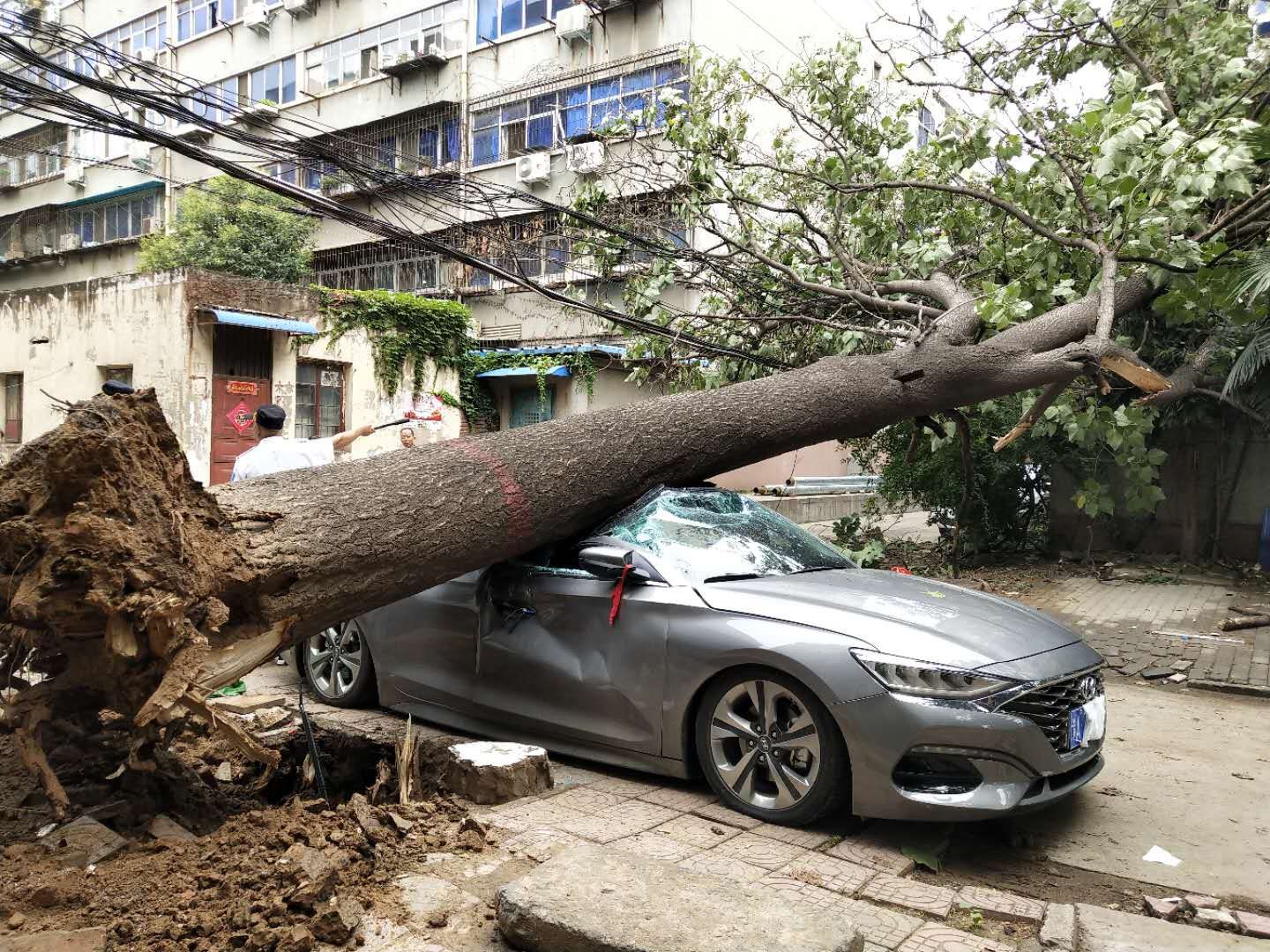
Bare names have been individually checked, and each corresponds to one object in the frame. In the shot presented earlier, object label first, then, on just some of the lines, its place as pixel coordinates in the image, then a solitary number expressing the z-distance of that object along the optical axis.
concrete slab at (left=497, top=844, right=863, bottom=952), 2.73
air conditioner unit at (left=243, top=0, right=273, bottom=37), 32.50
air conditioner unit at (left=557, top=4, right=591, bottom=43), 24.73
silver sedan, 3.81
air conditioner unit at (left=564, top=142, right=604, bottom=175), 21.92
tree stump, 4.25
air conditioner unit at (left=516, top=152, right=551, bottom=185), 24.77
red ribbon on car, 4.63
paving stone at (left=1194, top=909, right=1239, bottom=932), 3.38
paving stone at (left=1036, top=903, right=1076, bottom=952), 3.13
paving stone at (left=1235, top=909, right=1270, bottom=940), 3.30
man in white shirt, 6.21
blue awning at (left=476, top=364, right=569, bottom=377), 22.60
